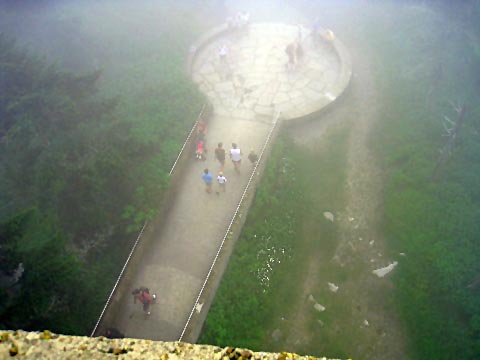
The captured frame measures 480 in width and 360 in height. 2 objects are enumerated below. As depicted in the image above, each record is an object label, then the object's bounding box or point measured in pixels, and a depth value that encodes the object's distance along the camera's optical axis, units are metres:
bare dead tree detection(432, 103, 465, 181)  11.50
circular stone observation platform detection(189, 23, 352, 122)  15.03
